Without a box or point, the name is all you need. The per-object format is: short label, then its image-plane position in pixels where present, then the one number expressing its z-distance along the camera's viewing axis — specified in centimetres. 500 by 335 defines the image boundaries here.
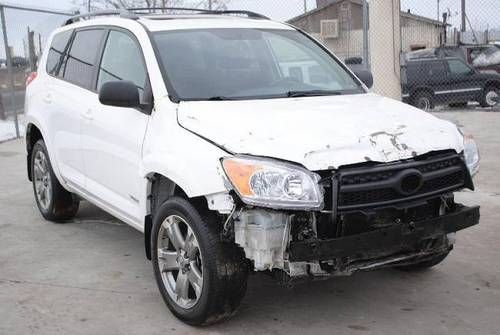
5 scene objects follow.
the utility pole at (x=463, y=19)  1763
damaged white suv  347
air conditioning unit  3242
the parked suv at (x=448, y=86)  1730
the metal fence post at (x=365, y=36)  1108
